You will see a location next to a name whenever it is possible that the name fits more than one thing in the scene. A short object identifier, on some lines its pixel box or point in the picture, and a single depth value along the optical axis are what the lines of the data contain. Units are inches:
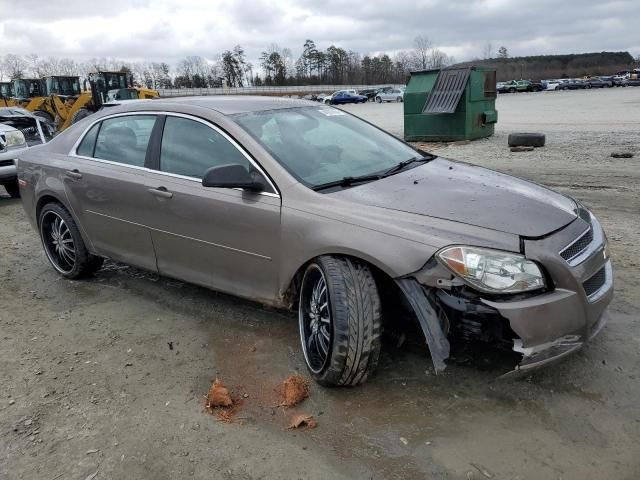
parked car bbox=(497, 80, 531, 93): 2525.3
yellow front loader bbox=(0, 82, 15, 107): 1000.9
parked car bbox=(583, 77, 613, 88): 2423.7
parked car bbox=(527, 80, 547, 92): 2551.7
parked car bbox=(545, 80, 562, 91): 2519.7
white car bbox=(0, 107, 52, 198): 354.9
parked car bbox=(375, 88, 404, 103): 2046.0
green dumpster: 540.7
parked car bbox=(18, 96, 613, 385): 105.6
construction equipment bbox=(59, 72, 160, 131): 734.5
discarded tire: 486.6
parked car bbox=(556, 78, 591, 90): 2447.7
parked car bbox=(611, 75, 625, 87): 2405.3
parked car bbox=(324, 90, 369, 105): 2071.4
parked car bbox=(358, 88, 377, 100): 2234.3
